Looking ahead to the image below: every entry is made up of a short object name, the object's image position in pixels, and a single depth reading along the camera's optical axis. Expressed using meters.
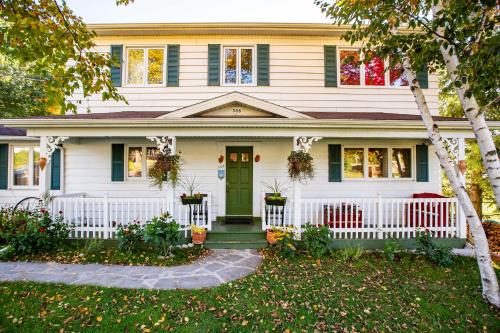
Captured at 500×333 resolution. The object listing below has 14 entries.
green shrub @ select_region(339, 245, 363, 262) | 5.37
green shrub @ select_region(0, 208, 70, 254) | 5.40
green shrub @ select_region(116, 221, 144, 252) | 5.64
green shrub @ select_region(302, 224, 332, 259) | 5.53
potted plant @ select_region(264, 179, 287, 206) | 6.21
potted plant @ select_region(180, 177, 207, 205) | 7.69
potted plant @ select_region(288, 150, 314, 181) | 5.84
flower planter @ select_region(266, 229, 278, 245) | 5.84
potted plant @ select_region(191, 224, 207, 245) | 5.97
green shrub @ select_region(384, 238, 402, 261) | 5.37
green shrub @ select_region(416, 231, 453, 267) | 5.11
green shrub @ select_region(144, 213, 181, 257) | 5.37
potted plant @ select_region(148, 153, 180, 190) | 5.80
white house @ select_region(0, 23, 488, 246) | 7.64
